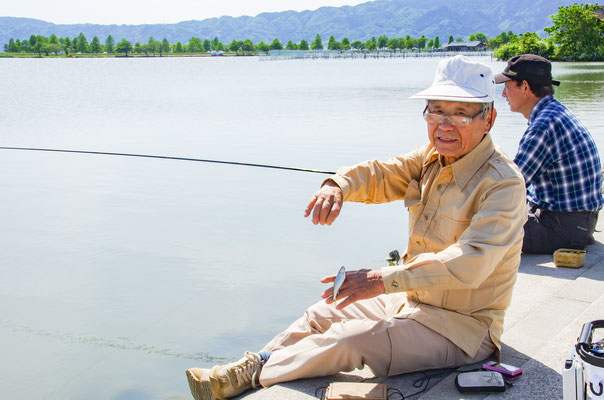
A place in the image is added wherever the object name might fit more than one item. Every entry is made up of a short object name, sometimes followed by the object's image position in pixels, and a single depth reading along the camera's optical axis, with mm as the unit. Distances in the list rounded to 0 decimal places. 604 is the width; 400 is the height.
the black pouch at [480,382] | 2871
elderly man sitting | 2752
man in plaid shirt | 4766
